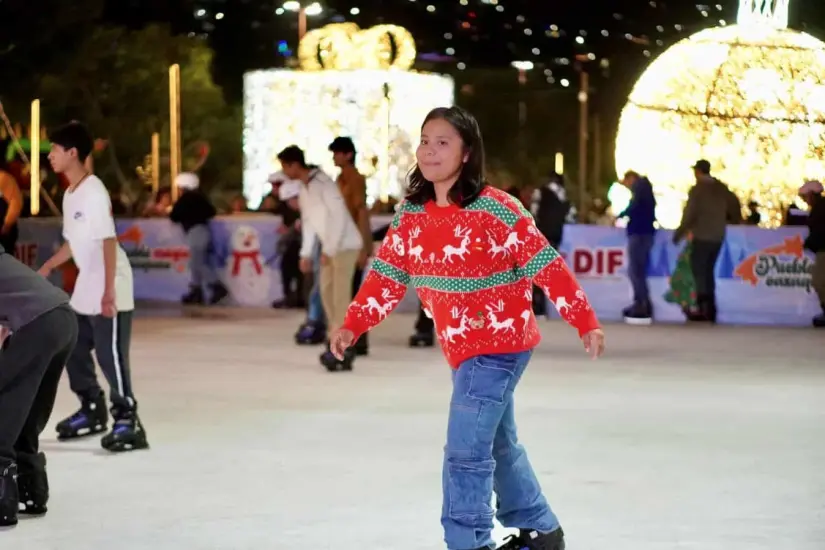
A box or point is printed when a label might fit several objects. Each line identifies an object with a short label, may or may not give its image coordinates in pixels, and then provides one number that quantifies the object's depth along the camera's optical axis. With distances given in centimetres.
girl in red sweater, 561
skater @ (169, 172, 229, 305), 1998
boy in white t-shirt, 841
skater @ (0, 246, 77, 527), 680
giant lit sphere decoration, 1953
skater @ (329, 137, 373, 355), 1358
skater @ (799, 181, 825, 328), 1691
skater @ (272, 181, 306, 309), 1933
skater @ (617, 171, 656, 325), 1781
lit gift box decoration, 2923
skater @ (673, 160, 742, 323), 1766
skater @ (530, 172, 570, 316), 1817
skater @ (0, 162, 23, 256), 1044
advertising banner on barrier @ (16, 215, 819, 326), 1781
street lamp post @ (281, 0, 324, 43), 4442
